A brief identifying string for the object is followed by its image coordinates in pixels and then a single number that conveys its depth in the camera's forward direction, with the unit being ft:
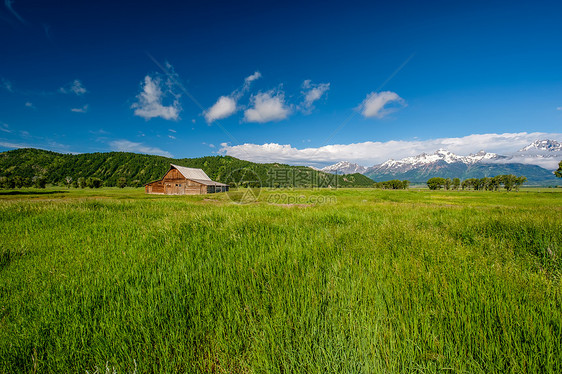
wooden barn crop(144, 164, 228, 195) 175.32
